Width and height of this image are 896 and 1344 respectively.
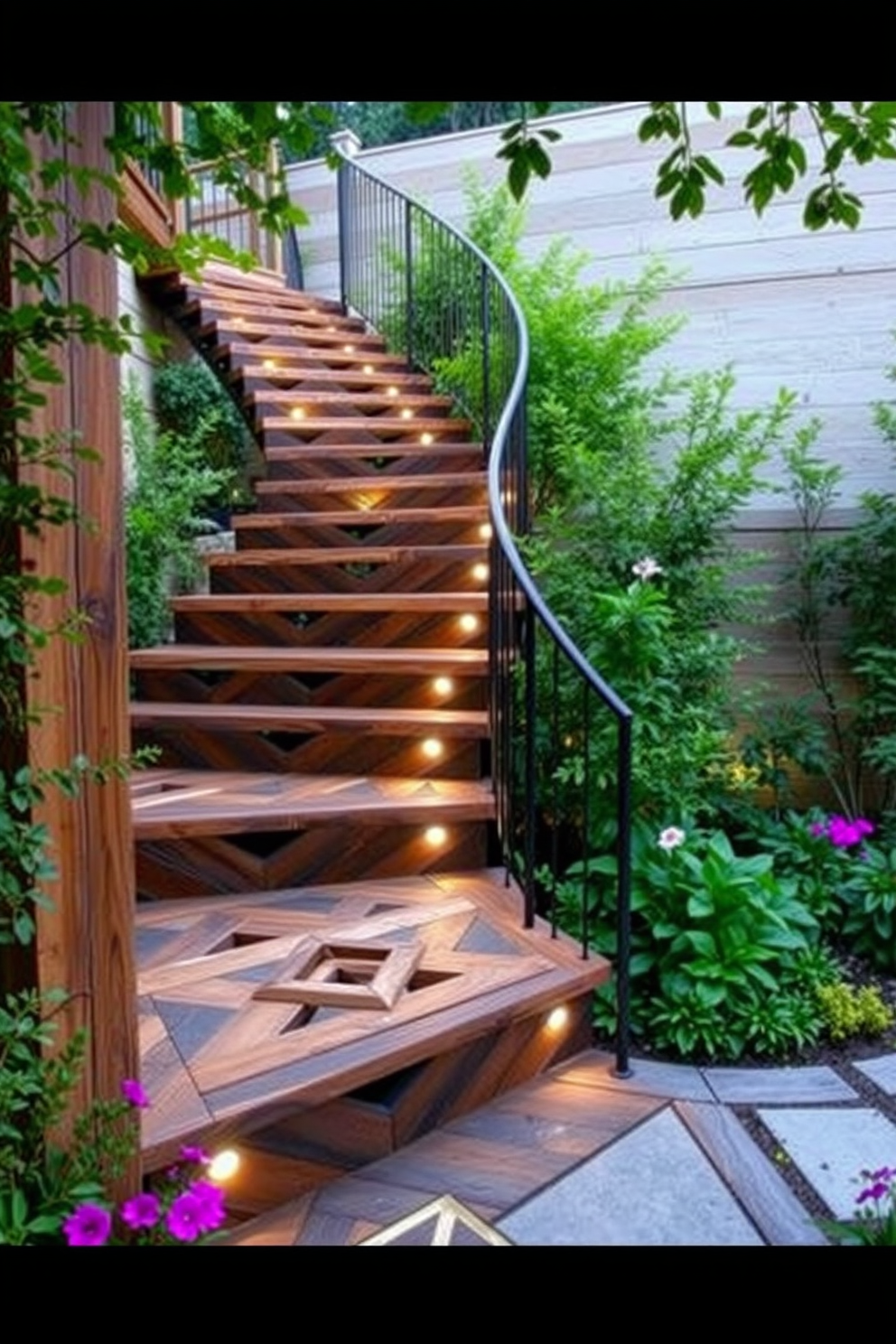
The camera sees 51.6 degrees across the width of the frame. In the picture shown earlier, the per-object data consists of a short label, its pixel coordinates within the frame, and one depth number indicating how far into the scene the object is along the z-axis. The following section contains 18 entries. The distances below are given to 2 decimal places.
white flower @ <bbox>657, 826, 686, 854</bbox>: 2.53
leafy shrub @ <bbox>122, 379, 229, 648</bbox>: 3.85
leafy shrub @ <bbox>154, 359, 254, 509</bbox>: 5.32
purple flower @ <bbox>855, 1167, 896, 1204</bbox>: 1.46
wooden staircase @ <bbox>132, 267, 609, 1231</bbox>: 1.73
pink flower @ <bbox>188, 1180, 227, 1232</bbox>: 1.31
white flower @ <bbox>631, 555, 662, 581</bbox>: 3.08
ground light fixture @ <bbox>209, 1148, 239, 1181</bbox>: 1.55
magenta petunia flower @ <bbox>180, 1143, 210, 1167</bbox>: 1.42
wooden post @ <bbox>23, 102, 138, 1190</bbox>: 1.18
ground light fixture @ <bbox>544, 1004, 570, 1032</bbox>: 2.08
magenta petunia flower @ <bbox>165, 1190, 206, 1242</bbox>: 1.29
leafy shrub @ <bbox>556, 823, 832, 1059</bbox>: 2.29
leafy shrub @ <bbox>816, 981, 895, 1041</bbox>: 2.40
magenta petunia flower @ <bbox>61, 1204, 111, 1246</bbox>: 1.12
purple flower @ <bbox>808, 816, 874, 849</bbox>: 2.98
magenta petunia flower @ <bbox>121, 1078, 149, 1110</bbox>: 1.29
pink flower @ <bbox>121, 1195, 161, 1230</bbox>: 1.27
